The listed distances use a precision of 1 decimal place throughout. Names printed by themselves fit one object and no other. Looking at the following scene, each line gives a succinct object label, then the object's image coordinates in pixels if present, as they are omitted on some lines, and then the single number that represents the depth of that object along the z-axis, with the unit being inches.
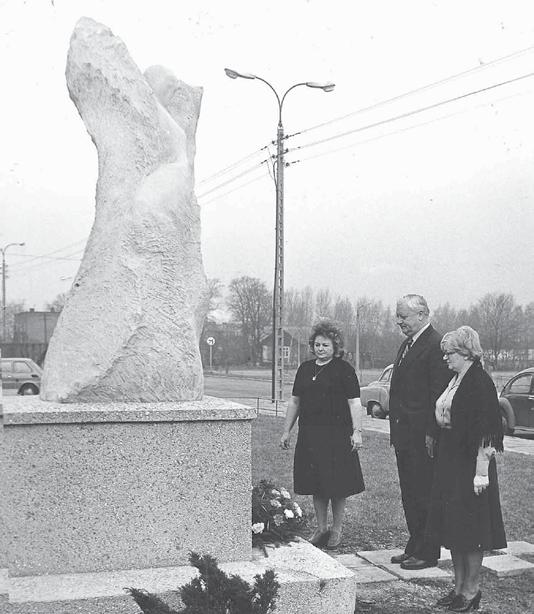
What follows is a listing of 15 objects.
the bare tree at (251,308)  2773.1
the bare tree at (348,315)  2321.6
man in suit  226.4
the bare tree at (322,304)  2542.8
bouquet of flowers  186.9
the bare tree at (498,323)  1780.3
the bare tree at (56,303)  1701.4
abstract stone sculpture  179.9
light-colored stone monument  159.0
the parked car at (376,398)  818.2
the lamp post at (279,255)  788.6
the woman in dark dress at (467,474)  192.5
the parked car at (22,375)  986.7
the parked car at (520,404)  626.5
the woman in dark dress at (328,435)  240.7
